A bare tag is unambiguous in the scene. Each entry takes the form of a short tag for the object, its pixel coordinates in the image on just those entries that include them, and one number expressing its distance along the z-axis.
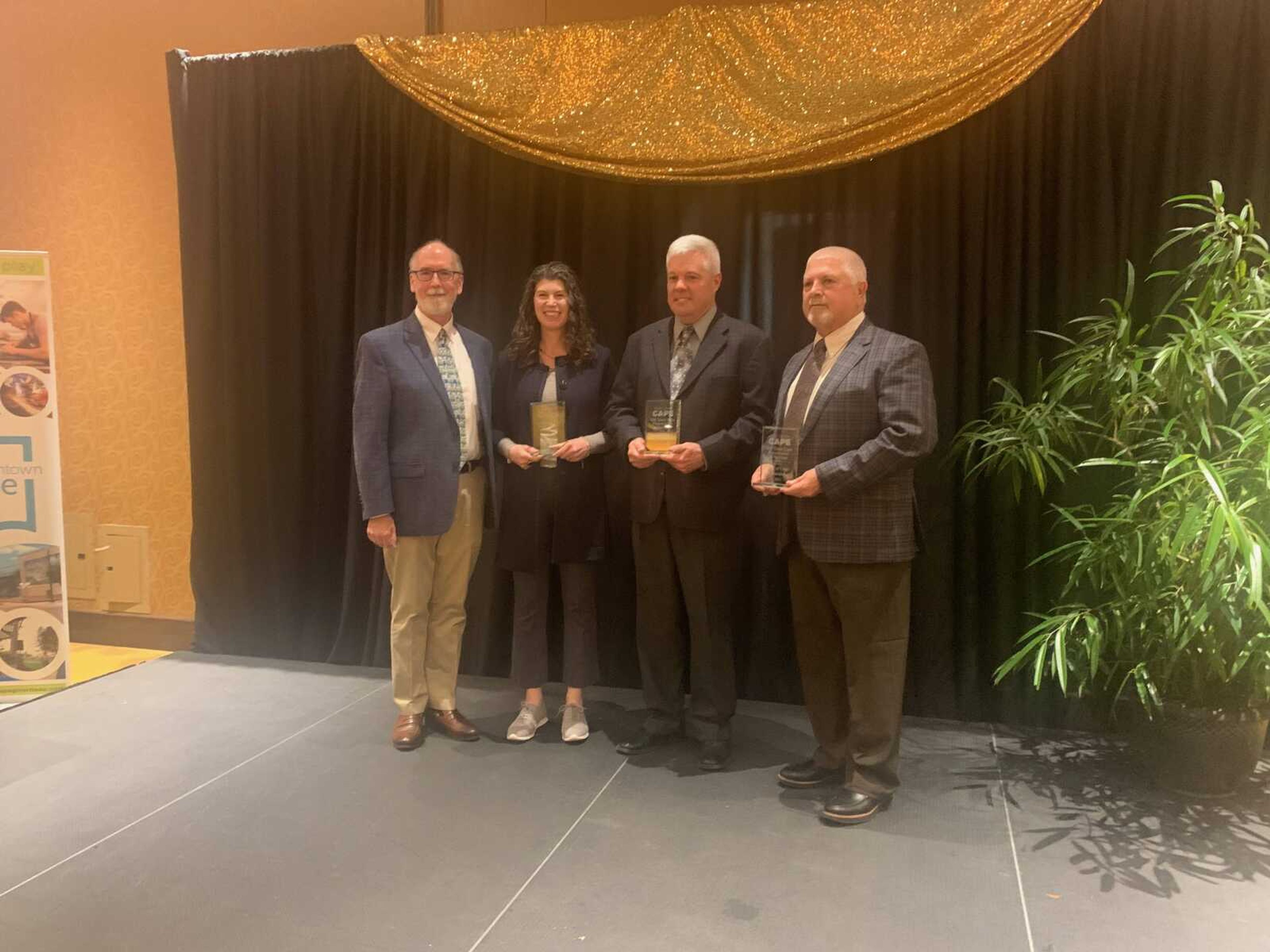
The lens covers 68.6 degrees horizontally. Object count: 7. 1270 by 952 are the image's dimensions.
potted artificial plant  2.27
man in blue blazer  2.89
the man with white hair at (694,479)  2.76
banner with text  3.39
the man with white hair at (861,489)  2.41
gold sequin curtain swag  2.95
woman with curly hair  2.96
